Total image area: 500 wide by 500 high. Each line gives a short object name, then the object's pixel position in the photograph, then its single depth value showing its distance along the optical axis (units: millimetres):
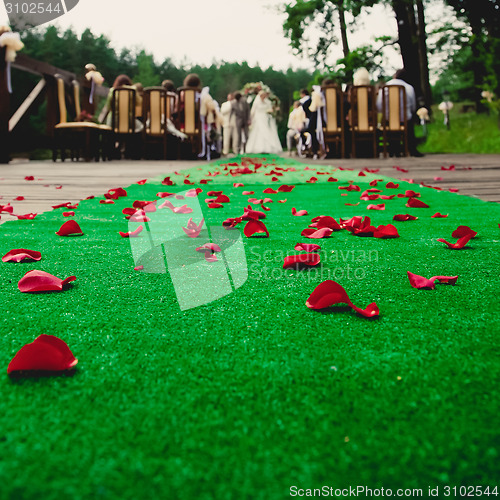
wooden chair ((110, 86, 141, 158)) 10133
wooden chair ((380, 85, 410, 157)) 9430
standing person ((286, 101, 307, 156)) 13953
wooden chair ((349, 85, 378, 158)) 9539
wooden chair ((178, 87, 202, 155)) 10398
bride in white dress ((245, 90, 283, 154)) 16438
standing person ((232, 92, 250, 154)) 13492
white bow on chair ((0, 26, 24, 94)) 6891
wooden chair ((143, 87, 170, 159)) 10211
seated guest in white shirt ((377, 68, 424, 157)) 9656
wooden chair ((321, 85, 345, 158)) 9672
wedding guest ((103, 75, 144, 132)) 10305
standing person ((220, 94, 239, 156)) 13888
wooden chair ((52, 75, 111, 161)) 9039
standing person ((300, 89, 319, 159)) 11247
